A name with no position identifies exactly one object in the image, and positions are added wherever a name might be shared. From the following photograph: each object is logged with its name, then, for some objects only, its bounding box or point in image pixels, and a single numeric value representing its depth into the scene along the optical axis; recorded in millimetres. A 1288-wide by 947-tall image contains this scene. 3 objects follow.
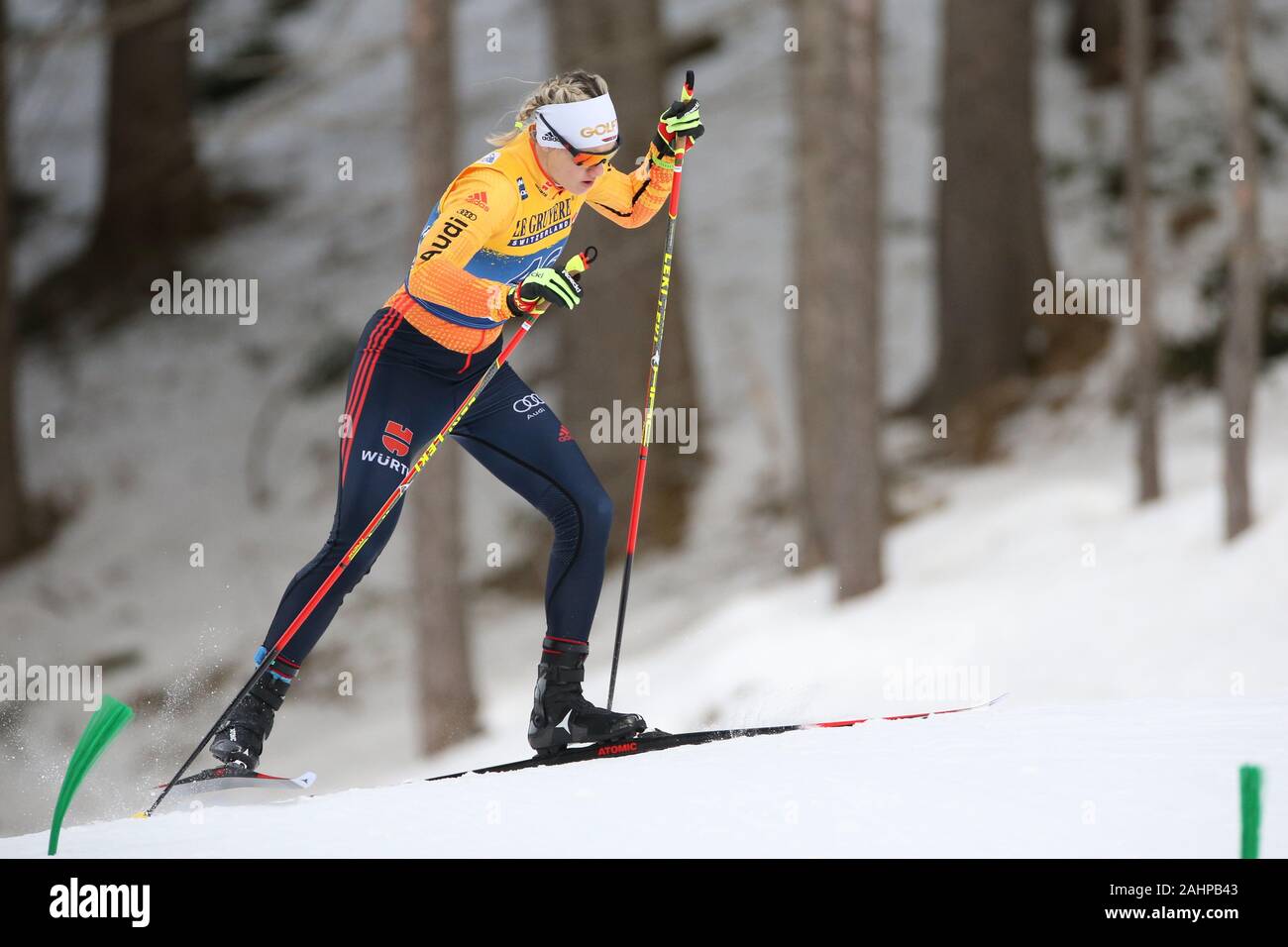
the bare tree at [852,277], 17344
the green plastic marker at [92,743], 7113
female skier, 8641
